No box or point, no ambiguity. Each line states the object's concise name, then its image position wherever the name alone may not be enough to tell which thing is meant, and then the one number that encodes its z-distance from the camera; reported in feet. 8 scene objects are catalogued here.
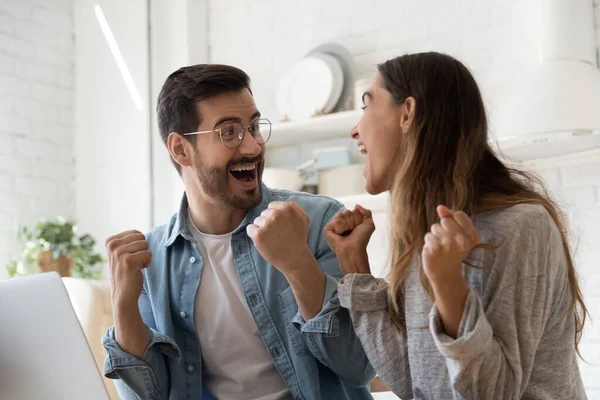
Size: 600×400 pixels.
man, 4.93
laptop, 3.70
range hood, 7.63
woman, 3.72
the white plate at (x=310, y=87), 10.13
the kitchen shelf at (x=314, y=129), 9.79
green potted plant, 10.82
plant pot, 10.80
